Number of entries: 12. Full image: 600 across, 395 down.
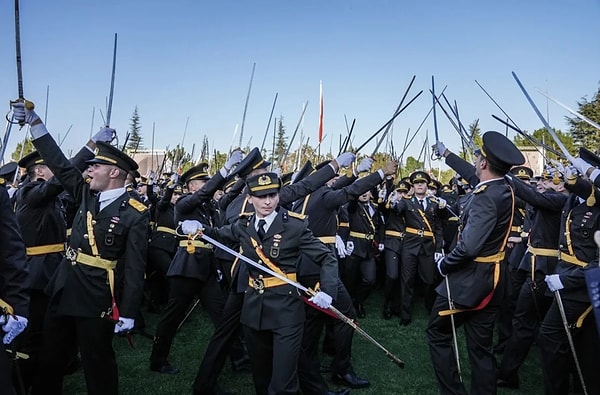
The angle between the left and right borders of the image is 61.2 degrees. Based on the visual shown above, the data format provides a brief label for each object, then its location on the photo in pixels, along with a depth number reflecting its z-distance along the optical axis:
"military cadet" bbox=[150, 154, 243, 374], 5.66
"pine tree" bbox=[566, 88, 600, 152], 18.40
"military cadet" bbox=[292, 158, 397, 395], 4.78
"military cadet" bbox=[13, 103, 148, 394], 4.00
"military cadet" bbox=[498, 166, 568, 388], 5.55
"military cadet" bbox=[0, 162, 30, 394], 2.75
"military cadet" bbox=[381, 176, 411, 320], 8.99
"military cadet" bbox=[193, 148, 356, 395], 4.92
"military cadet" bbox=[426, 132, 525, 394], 4.41
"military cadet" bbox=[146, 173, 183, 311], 7.84
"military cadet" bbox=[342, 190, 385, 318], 8.41
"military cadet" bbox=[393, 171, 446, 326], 8.89
